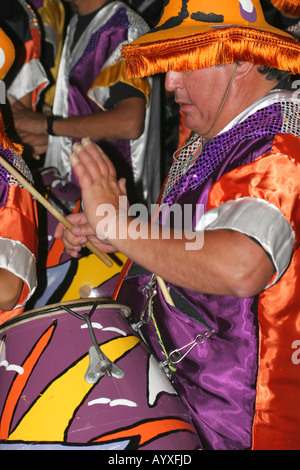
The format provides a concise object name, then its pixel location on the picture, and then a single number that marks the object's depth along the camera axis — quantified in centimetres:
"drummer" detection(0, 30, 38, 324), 227
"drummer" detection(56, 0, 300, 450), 196
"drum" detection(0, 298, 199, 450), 200
